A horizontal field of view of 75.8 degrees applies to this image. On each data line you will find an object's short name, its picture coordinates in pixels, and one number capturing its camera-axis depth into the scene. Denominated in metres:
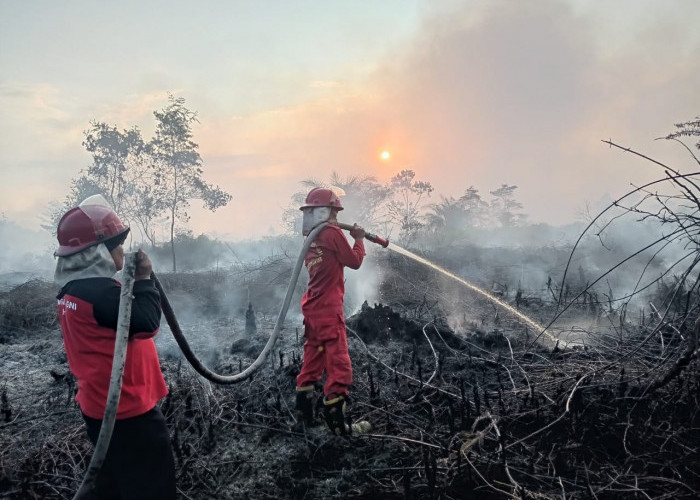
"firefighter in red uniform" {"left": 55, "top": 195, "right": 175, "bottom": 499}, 2.35
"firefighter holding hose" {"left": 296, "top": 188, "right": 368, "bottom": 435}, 4.07
